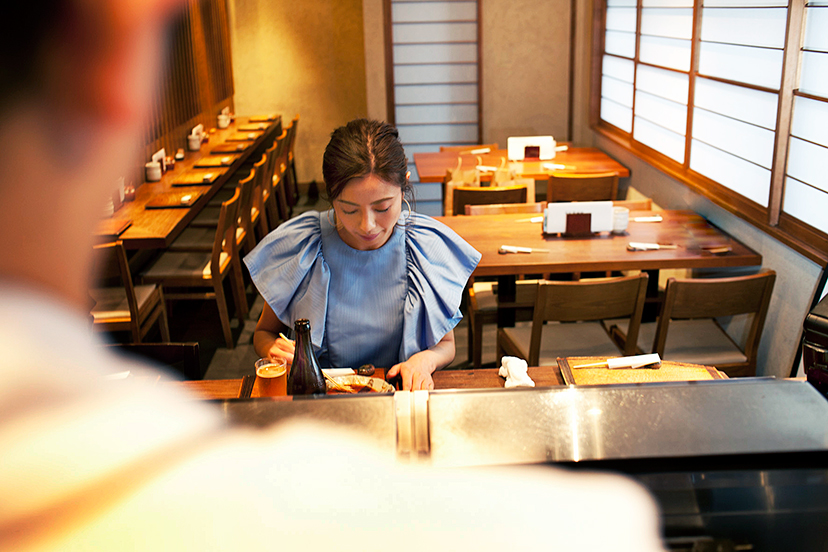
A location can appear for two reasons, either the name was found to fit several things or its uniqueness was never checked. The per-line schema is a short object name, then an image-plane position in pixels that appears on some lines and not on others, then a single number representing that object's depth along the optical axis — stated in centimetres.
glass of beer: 147
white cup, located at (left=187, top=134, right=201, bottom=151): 600
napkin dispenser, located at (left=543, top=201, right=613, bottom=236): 330
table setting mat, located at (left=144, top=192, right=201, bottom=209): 404
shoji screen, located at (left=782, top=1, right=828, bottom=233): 261
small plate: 144
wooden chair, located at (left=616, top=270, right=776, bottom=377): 247
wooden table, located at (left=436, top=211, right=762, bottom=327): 297
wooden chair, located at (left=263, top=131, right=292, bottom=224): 567
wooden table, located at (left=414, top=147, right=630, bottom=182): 484
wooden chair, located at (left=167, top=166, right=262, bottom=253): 417
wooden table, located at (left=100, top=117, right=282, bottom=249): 342
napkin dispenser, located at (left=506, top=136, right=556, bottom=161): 518
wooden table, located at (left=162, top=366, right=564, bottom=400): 159
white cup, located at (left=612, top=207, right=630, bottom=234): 333
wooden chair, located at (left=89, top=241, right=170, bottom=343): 306
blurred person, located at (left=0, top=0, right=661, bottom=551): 55
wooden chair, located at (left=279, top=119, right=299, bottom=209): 666
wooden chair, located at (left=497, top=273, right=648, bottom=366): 246
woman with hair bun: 171
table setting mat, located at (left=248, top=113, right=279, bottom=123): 744
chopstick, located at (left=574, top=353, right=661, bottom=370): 163
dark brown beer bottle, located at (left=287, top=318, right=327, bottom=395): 135
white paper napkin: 156
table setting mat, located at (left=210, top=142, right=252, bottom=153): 581
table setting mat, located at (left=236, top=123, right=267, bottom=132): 690
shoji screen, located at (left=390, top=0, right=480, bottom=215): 630
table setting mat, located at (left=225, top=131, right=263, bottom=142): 639
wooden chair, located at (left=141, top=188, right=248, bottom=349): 373
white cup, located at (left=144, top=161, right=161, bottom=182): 475
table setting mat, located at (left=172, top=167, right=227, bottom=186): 467
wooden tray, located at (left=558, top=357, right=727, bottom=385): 154
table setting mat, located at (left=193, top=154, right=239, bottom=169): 524
